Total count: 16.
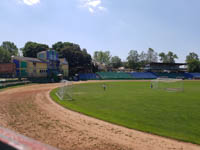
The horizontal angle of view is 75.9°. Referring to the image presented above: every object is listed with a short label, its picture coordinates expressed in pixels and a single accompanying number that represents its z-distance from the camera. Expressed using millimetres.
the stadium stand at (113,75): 59219
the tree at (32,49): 53250
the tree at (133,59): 86000
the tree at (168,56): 92000
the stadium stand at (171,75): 65650
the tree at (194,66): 76469
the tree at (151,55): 94938
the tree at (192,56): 101925
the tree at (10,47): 65000
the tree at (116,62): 104162
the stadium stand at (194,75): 66225
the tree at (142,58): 88212
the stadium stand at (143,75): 62266
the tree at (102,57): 96000
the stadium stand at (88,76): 56906
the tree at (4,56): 52981
